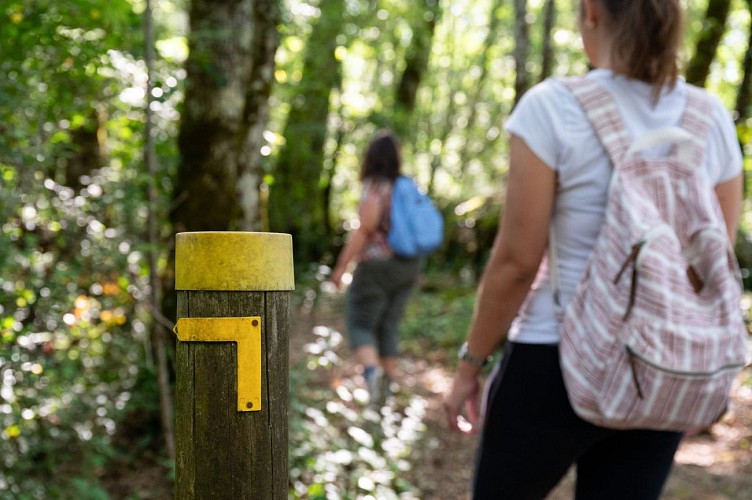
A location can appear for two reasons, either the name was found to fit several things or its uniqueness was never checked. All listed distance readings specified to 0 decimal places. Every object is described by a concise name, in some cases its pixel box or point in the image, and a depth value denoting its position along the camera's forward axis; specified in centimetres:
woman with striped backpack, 164
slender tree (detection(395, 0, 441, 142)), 1299
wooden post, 136
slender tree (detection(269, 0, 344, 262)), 1225
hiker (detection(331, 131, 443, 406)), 580
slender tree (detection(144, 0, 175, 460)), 392
